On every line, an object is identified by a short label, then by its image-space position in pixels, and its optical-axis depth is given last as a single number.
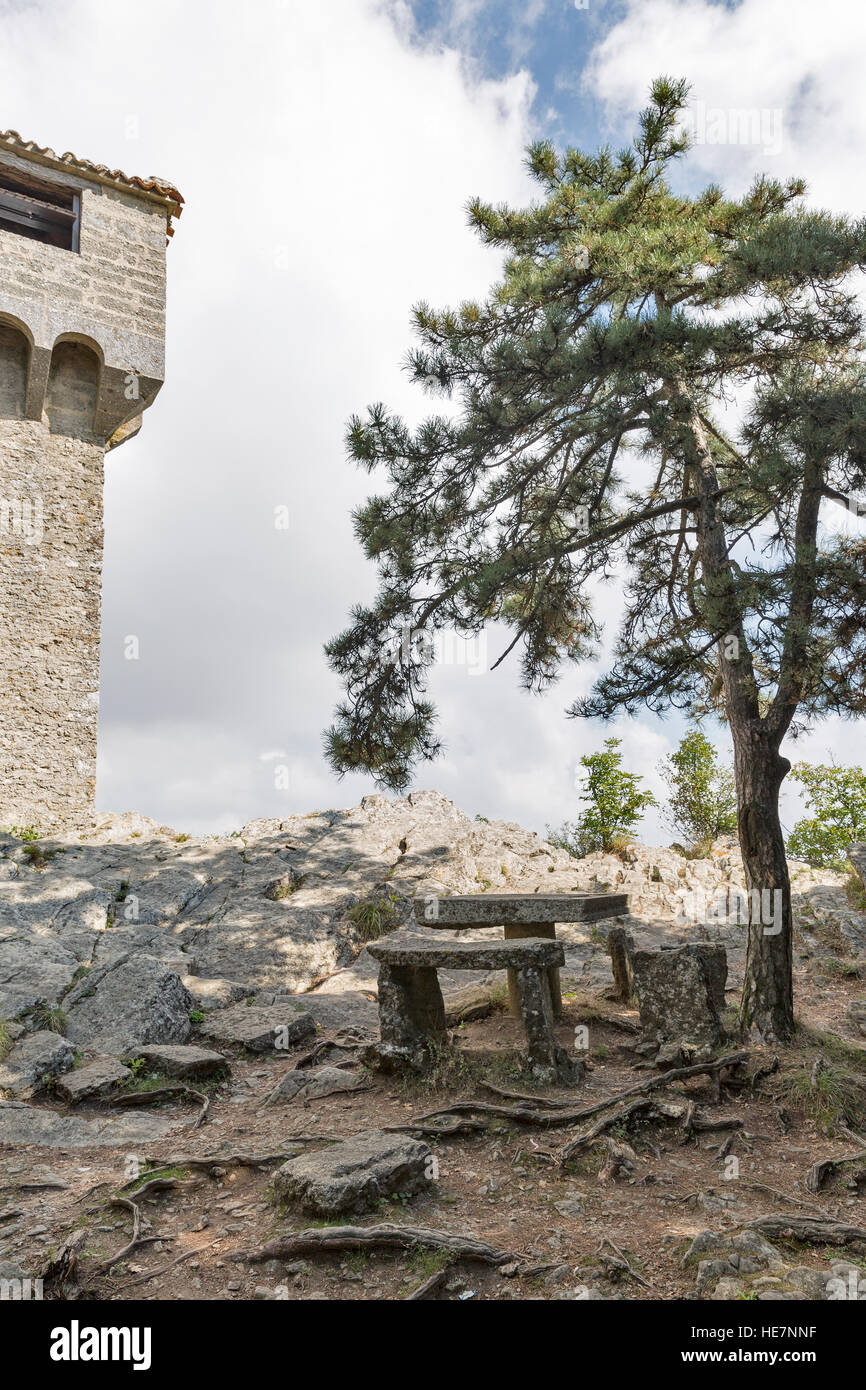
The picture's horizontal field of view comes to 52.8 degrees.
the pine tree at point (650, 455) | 6.58
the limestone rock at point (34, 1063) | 6.00
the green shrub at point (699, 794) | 14.98
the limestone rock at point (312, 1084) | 6.07
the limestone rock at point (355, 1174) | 3.98
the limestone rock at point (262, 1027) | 7.21
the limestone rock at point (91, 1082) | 5.97
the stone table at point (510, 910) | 6.52
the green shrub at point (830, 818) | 14.29
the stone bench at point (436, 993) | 5.87
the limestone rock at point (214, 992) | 8.09
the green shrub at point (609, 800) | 13.44
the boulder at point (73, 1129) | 5.36
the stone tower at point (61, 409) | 13.13
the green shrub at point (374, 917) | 10.00
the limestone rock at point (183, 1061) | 6.45
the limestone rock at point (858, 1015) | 7.55
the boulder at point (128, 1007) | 6.88
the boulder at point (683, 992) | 6.52
